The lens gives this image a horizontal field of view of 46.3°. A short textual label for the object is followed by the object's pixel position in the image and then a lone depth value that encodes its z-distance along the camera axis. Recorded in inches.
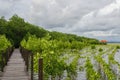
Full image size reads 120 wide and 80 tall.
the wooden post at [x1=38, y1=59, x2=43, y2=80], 184.1
